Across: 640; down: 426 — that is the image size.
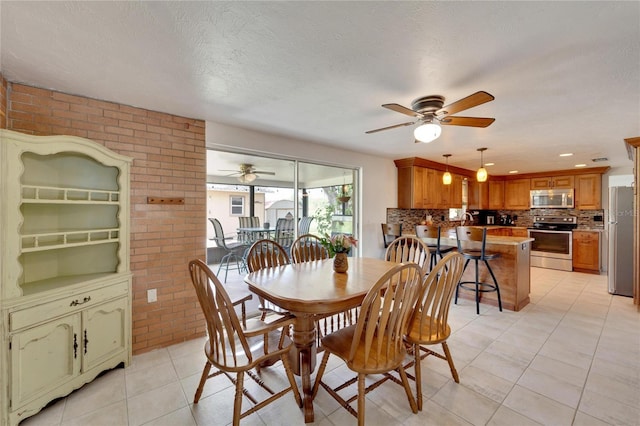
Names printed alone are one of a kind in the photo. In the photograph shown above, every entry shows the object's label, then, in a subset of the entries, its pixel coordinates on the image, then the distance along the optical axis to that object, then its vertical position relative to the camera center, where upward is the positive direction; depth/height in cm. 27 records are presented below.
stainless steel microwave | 611 +29
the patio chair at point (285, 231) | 394 -27
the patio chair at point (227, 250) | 397 -59
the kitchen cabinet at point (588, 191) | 579 +42
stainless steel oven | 566 -67
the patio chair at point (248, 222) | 387 -14
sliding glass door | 347 +29
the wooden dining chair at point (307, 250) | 300 -42
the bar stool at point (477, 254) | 341 -54
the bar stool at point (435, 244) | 399 -47
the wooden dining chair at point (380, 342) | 151 -76
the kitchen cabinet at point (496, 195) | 712 +42
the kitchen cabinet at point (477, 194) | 682 +43
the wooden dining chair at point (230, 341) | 151 -75
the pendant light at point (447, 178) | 455 +55
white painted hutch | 166 -44
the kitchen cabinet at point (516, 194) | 677 +43
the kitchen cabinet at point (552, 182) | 613 +67
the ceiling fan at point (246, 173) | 363 +52
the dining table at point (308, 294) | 168 -52
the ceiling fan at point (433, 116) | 211 +77
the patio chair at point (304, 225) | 394 -18
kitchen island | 349 -78
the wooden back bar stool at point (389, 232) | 448 -33
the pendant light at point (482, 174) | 416 +56
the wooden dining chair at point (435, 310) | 183 -68
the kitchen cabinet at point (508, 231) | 657 -47
